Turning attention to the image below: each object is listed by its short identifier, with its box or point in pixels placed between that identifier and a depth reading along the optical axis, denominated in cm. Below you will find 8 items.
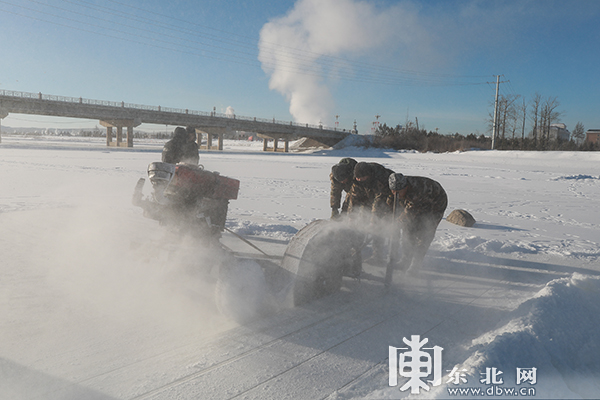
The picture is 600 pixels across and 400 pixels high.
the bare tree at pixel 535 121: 4772
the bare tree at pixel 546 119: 4622
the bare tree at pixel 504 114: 4931
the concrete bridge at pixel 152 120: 3862
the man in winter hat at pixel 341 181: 546
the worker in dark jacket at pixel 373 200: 495
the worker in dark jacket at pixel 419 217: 483
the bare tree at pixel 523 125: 4861
